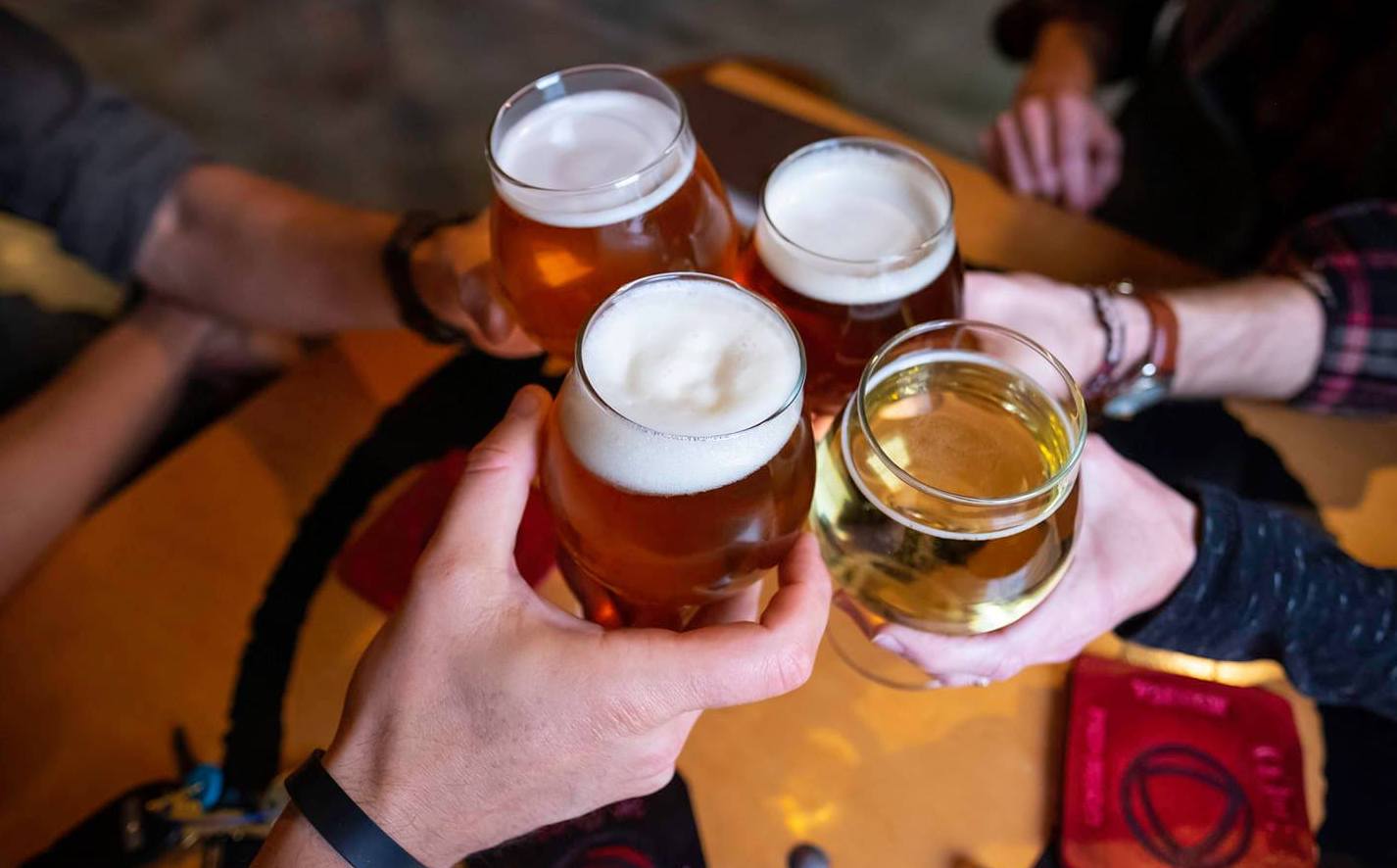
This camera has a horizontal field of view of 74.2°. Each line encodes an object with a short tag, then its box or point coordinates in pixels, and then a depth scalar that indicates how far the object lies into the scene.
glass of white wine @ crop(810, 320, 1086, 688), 0.67
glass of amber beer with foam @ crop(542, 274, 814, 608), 0.61
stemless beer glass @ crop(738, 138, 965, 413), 0.77
